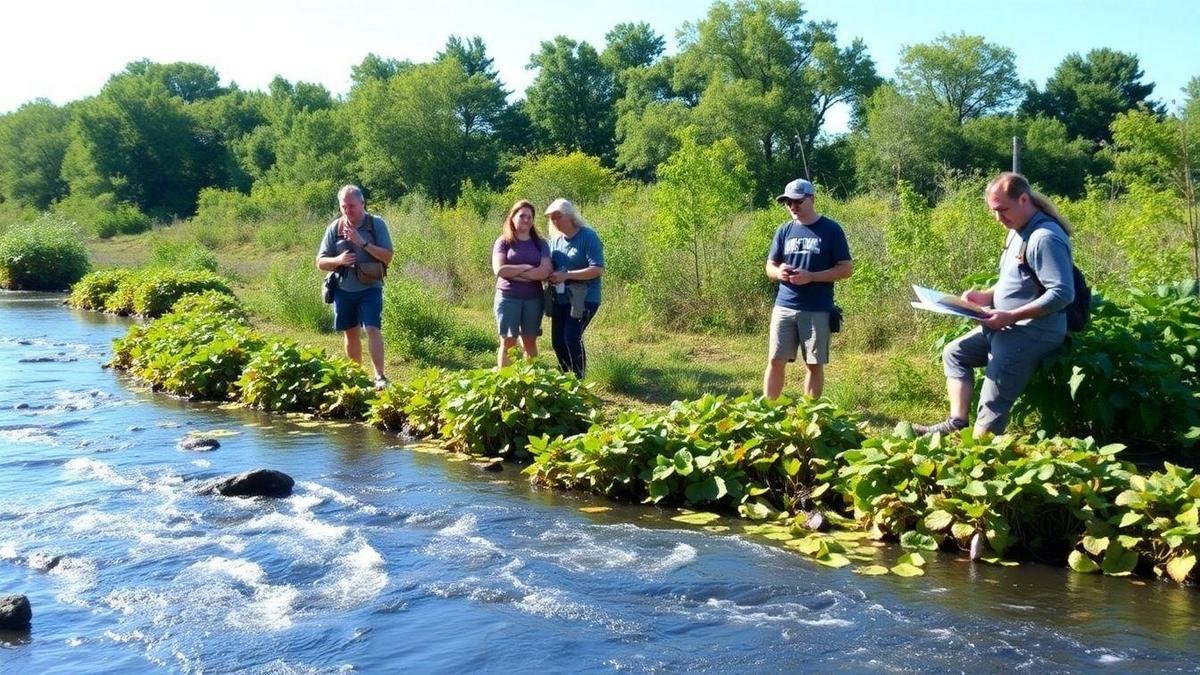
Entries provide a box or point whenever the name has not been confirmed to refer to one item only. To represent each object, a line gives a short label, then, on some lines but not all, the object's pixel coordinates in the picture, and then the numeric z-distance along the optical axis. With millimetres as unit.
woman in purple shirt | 9578
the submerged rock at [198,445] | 8937
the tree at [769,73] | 54500
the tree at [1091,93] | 56656
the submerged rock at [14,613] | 5148
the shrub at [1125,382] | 6961
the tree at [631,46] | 69438
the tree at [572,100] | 63250
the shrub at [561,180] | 28938
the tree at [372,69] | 80000
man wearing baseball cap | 7945
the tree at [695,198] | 14500
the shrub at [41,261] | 26078
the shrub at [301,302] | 15844
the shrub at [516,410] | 8461
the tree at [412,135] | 54031
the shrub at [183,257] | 23241
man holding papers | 6359
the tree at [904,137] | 45438
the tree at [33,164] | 72750
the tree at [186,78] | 98375
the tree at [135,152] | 66812
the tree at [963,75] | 60781
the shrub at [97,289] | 21766
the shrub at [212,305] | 16234
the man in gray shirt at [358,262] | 10023
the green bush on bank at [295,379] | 10398
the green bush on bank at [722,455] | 6957
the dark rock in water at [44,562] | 6031
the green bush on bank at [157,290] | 19266
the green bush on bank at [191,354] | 11508
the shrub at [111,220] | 46562
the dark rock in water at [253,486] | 7457
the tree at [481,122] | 55031
